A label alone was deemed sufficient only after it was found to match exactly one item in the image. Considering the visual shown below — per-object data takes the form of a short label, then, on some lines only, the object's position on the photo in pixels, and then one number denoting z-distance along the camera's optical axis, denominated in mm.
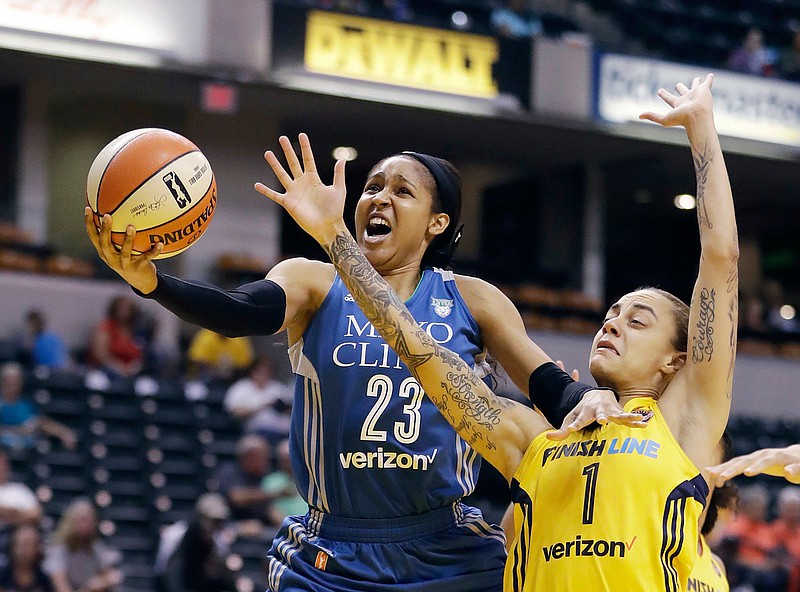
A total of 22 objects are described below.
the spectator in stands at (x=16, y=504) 17578
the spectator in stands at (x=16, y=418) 20156
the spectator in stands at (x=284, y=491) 19297
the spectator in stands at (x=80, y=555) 16687
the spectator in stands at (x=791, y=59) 36687
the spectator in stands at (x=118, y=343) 23937
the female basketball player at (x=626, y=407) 6332
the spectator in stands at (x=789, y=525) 21734
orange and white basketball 7047
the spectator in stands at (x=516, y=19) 33000
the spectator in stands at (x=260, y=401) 22000
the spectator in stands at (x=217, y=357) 24984
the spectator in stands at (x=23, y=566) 15992
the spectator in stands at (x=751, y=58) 34875
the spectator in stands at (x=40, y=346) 23531
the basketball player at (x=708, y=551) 8305
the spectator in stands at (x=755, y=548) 19781
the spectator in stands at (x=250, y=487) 19234
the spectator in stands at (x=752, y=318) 36562
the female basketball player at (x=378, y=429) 7449
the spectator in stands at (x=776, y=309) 38062
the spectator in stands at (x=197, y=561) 16828
